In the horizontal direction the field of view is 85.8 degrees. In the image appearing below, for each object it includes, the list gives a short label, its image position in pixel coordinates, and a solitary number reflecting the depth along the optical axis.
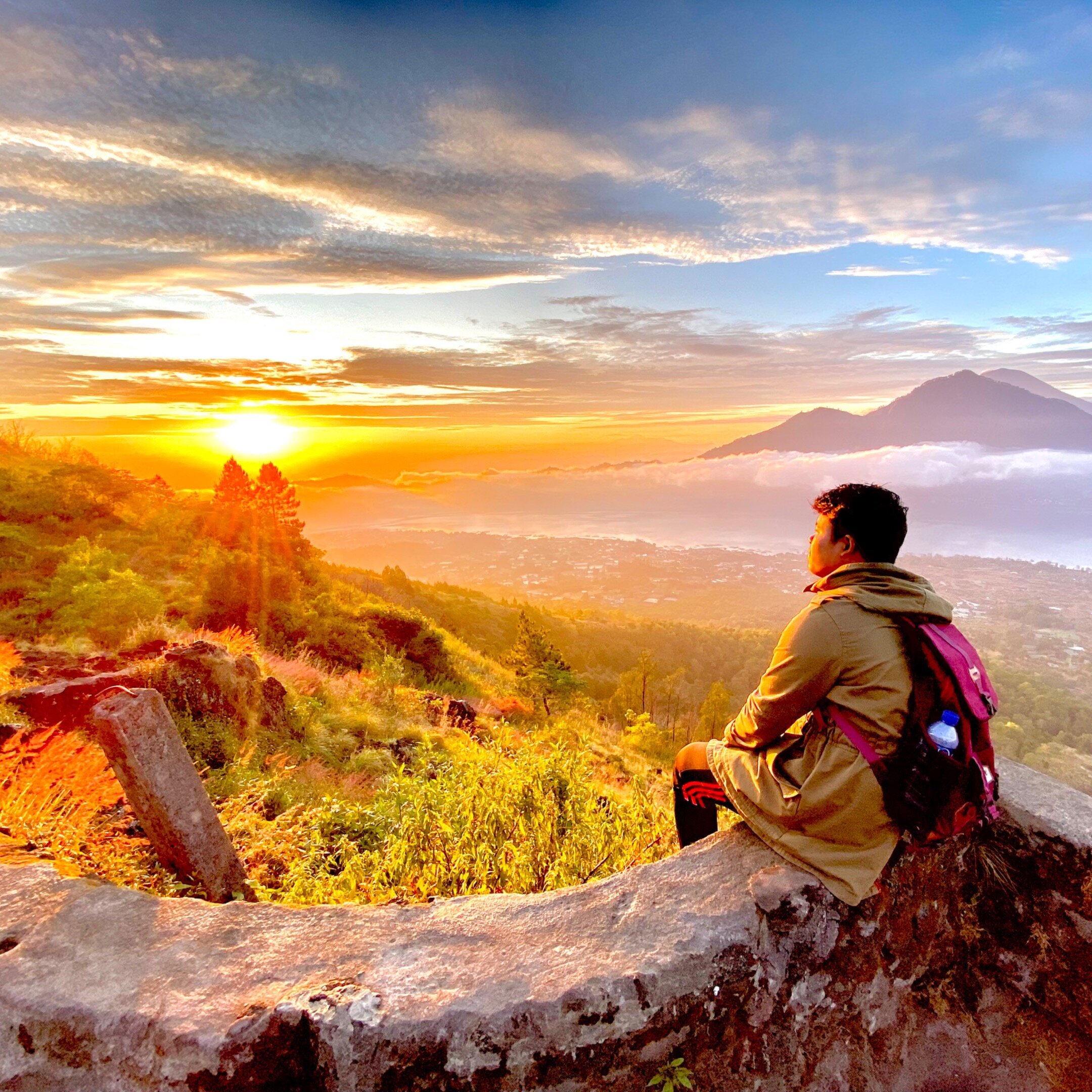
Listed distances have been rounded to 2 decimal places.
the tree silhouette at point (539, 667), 25.36
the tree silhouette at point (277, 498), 28.41
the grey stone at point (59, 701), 6.95
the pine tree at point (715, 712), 40.47
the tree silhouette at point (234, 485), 30.80
